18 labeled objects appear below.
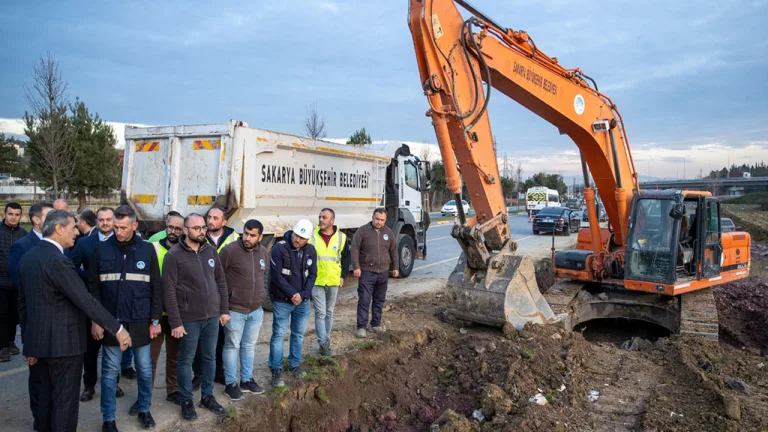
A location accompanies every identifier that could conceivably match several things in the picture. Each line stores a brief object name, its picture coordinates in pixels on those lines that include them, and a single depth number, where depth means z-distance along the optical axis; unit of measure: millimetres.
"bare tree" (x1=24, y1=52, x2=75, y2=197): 15844
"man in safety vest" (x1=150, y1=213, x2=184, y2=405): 4883
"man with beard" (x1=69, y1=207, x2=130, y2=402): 5035
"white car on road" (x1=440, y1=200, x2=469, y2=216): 40119
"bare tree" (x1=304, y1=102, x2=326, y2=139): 24031
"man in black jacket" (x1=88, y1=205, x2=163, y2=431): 4289
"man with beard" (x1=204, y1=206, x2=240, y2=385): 5496
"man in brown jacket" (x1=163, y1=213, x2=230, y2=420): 4492
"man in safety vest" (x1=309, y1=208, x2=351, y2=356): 6195
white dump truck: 8547
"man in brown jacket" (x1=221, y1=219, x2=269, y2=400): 5012
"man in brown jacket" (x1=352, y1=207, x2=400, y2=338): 7336
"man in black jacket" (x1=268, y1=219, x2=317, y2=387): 5465
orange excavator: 6578
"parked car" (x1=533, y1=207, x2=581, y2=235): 25219
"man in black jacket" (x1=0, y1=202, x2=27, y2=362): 5867
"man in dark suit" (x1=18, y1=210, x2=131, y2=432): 3824
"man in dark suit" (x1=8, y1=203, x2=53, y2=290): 5465
